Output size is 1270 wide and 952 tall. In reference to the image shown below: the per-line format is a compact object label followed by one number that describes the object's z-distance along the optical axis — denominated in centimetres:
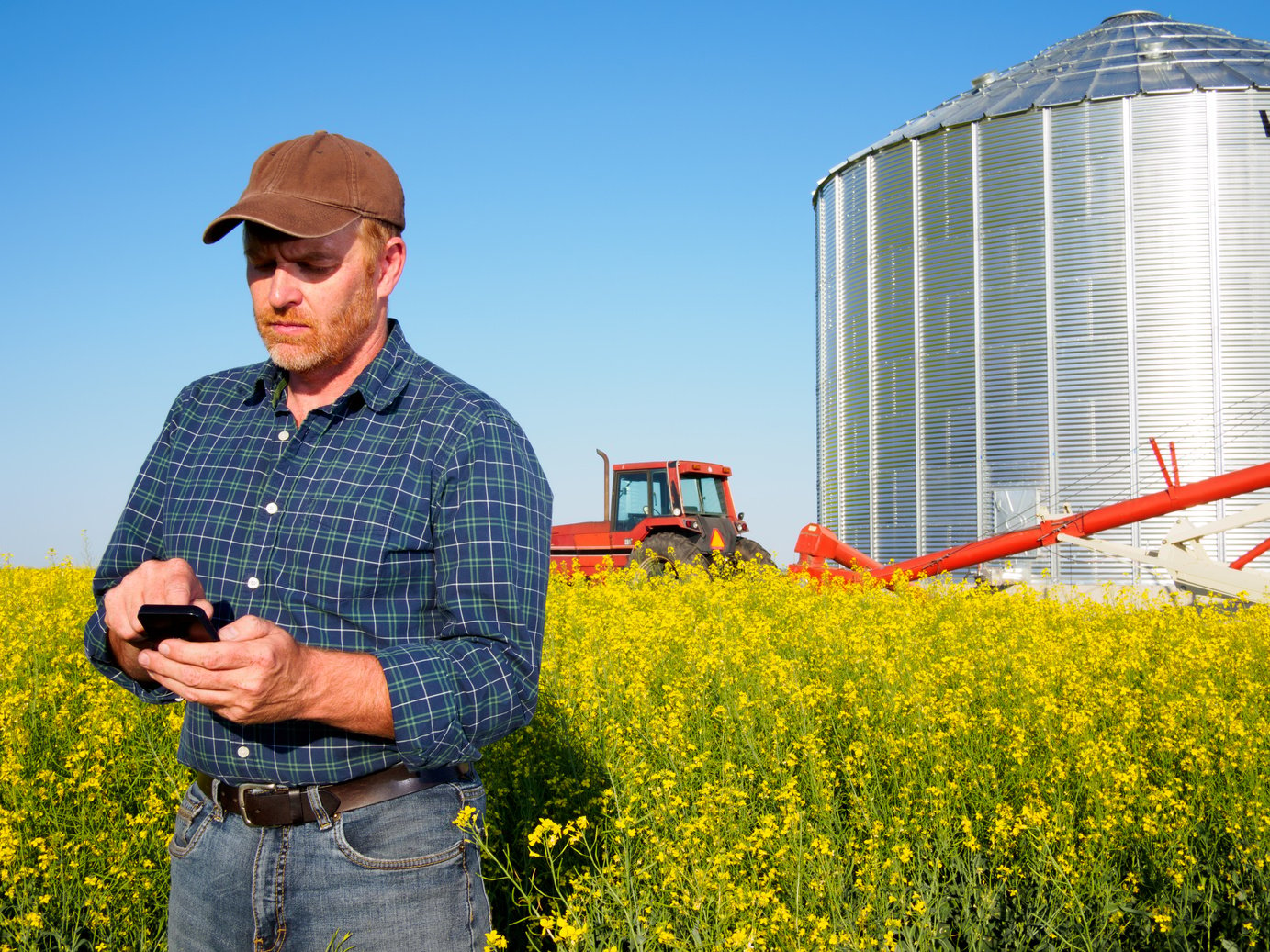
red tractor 1357
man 154
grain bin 1435
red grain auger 1015
